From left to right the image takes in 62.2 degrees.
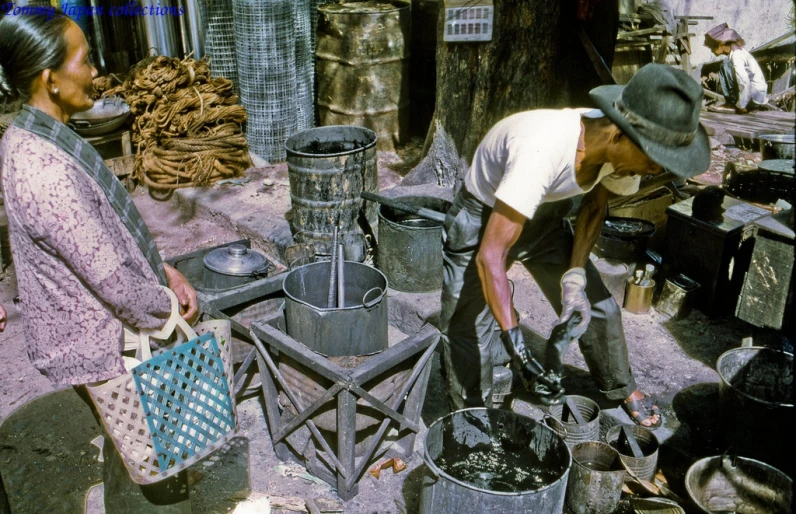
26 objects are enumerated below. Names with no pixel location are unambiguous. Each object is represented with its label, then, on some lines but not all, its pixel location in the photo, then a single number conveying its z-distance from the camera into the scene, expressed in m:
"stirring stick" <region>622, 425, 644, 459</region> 3.67
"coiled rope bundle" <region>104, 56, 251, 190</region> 7.80
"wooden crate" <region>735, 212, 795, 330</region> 4.57
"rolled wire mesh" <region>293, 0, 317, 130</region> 8.72
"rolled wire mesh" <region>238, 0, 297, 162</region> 8.11
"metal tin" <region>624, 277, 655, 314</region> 5.34
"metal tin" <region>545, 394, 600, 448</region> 3.73
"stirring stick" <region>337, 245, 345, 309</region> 4.11
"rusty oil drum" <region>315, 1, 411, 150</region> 8.48
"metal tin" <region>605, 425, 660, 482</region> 3.58
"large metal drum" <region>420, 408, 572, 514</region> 3.25
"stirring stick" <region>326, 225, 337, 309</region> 4.19
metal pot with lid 4.59
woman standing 2.18
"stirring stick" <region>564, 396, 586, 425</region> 3.85
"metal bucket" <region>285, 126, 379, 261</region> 5.56
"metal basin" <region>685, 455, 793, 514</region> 3.34
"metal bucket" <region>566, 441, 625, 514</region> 3.37
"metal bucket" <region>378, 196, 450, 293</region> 5.31
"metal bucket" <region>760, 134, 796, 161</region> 6.74
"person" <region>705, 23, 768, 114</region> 11.61
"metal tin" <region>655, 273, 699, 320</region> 5.26
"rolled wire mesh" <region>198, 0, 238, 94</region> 8.47
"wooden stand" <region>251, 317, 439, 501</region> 3.50
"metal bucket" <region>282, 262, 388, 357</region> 3.85
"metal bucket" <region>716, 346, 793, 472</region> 3.63
